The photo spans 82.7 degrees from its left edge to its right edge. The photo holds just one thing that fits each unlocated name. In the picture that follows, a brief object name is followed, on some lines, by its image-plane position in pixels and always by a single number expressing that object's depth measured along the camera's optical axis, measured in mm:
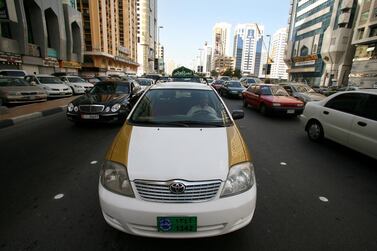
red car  8906
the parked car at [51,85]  13555
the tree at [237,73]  78950
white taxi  1913
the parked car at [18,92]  10055
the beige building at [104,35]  48853
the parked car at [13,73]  14375
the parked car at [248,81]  26525
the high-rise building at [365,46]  34844
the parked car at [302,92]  11086
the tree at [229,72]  83719
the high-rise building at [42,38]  23219
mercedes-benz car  6480
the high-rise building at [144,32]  101812
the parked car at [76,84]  16620
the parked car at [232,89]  16625
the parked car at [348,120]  4352
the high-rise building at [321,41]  44438
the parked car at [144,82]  16808
